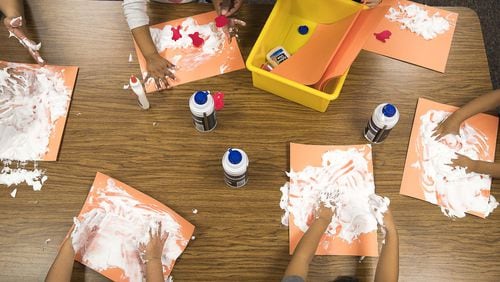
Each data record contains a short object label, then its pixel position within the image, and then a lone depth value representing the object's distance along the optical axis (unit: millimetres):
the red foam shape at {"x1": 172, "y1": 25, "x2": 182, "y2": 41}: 1062
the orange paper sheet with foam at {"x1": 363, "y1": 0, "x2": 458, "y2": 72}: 1028
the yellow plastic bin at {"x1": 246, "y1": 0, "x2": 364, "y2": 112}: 917
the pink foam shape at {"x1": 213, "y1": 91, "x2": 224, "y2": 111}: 960
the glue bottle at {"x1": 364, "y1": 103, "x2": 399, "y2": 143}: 841
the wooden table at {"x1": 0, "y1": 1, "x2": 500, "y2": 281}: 839
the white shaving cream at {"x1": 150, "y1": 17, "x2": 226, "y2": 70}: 1036
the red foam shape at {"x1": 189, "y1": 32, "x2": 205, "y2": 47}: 1043
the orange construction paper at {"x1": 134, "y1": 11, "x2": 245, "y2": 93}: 1014
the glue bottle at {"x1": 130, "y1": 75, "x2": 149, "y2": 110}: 899
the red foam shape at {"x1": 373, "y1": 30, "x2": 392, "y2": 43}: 1050
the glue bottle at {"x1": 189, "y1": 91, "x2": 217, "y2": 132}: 846
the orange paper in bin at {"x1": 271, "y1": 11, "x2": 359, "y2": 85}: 941
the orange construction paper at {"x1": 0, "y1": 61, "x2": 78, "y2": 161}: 928
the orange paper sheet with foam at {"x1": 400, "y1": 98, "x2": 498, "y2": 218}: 892
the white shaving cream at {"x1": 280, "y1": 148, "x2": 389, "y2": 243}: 869
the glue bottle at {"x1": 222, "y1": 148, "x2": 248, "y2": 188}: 804
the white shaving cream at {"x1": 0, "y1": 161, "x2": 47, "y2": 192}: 903
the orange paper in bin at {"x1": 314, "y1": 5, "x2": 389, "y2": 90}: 888
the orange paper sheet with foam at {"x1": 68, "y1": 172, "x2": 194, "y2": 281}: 830
